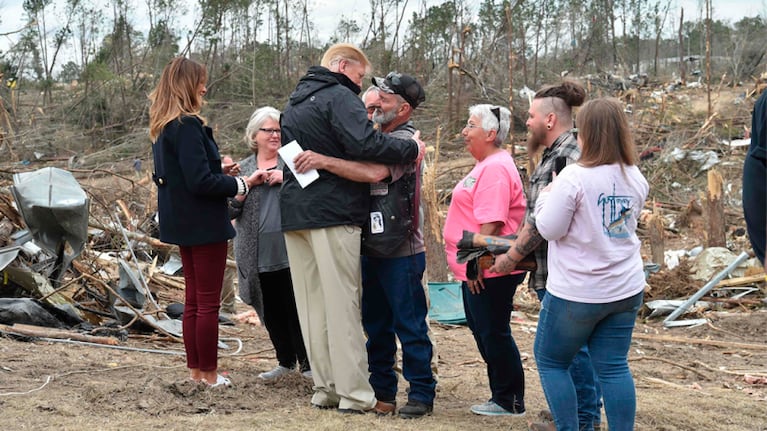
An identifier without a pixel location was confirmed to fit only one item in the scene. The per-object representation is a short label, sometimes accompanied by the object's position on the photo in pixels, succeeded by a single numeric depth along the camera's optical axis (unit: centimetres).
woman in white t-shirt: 348
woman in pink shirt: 420
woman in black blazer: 444
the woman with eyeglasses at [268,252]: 506
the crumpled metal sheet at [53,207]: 664
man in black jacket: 423
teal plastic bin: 891
